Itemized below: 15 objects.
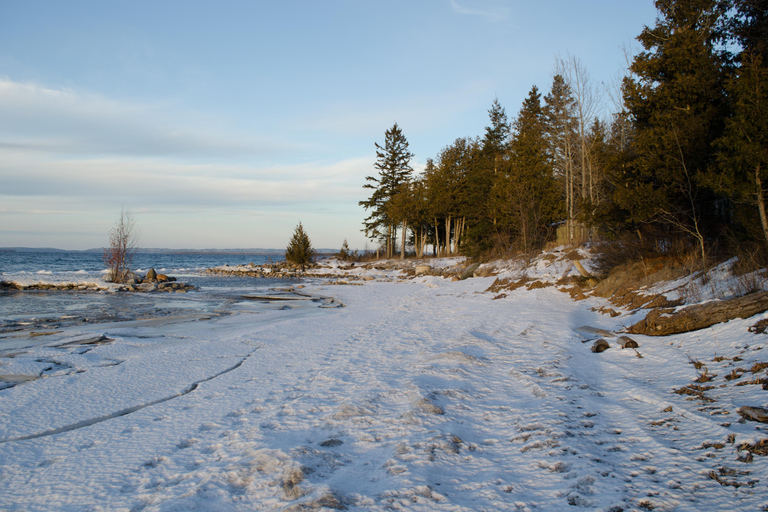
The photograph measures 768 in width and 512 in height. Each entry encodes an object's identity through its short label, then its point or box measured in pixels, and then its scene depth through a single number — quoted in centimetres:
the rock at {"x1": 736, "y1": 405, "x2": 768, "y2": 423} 335
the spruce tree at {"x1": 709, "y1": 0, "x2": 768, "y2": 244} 754
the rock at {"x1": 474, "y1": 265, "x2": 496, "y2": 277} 2184
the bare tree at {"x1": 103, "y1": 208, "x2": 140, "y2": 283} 2342
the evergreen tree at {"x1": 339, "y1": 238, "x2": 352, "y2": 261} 5012
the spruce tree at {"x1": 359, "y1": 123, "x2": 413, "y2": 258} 4828
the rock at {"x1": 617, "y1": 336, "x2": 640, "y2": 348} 622
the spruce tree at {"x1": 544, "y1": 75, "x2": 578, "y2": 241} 2319
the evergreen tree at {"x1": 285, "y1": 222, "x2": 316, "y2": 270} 3809
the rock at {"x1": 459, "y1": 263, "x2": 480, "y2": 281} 2246
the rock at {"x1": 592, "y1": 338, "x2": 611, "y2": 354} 636
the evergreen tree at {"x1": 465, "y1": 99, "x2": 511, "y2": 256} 2809
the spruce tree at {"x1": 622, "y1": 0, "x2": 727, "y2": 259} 991
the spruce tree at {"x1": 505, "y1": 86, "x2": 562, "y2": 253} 2131
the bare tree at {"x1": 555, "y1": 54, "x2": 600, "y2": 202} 2226
